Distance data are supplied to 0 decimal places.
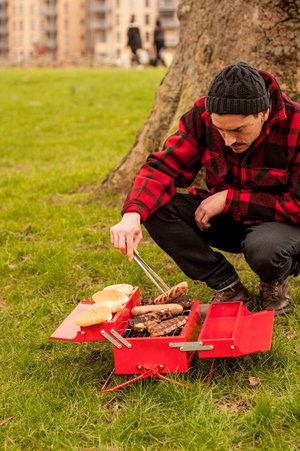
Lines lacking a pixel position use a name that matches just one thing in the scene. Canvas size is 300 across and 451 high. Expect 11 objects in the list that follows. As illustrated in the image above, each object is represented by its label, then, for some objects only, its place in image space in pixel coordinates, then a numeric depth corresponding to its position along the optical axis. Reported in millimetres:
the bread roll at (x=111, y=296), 2842
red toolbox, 2398
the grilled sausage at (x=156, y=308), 2719
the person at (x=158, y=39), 22562
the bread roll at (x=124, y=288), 2945
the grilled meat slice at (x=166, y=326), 2523
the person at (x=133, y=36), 19861
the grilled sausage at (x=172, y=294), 2746
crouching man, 2580
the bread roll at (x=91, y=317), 2506
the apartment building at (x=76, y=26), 78688
